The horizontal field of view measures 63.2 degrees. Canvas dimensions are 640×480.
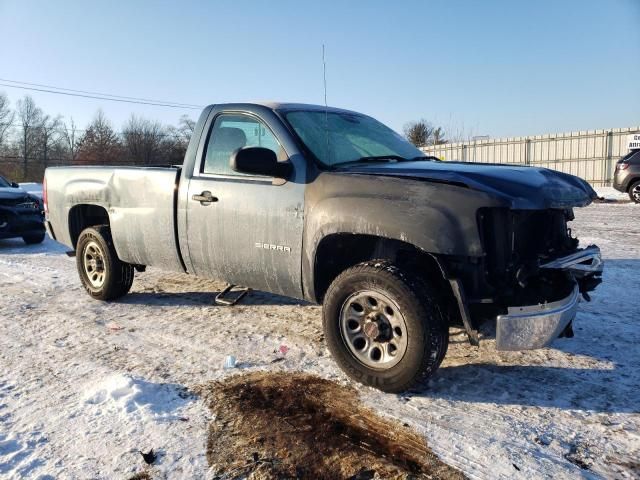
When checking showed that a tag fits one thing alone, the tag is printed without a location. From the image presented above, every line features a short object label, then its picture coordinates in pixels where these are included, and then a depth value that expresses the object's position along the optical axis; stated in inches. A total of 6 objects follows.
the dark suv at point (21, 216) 376.2
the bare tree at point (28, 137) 1718.5
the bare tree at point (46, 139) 1778.5
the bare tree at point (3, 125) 1818.4
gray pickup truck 122.9
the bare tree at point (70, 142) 1841.8
